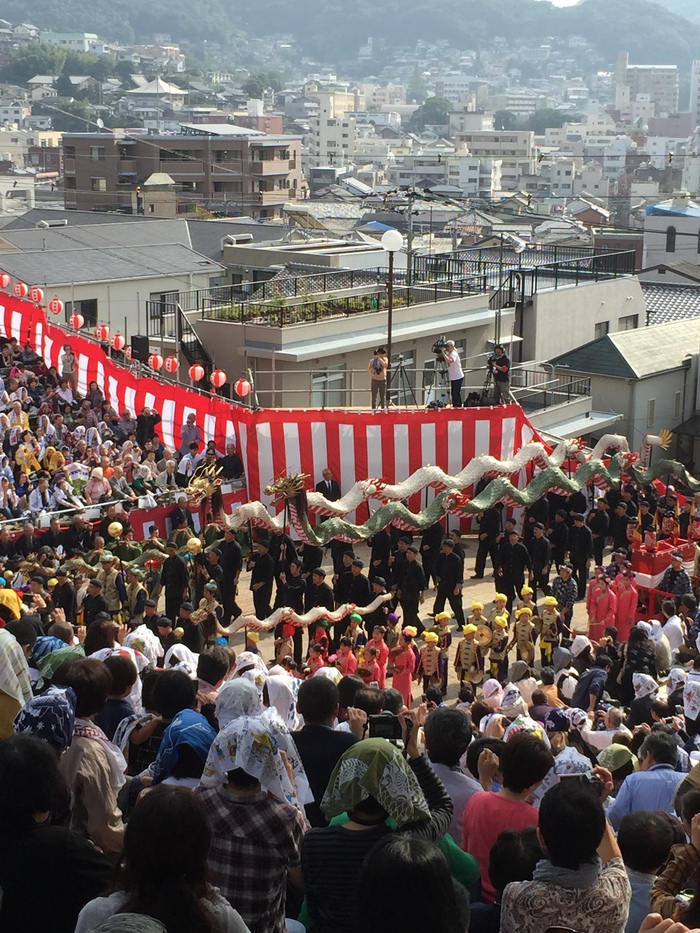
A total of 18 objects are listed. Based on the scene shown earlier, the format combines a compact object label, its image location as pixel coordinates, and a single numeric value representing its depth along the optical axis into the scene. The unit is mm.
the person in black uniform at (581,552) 16547
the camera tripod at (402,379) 23011
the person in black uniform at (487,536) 16984
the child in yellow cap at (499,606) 13021
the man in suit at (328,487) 17172
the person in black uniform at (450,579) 14664
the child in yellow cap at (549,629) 13195
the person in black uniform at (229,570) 14695
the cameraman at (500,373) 20406
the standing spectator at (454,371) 20094
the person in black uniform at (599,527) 17516
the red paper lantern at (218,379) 18969
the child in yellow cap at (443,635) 12477
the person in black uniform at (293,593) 13570
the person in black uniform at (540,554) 15992
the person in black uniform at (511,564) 15438
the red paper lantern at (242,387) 18312
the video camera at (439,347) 20047
